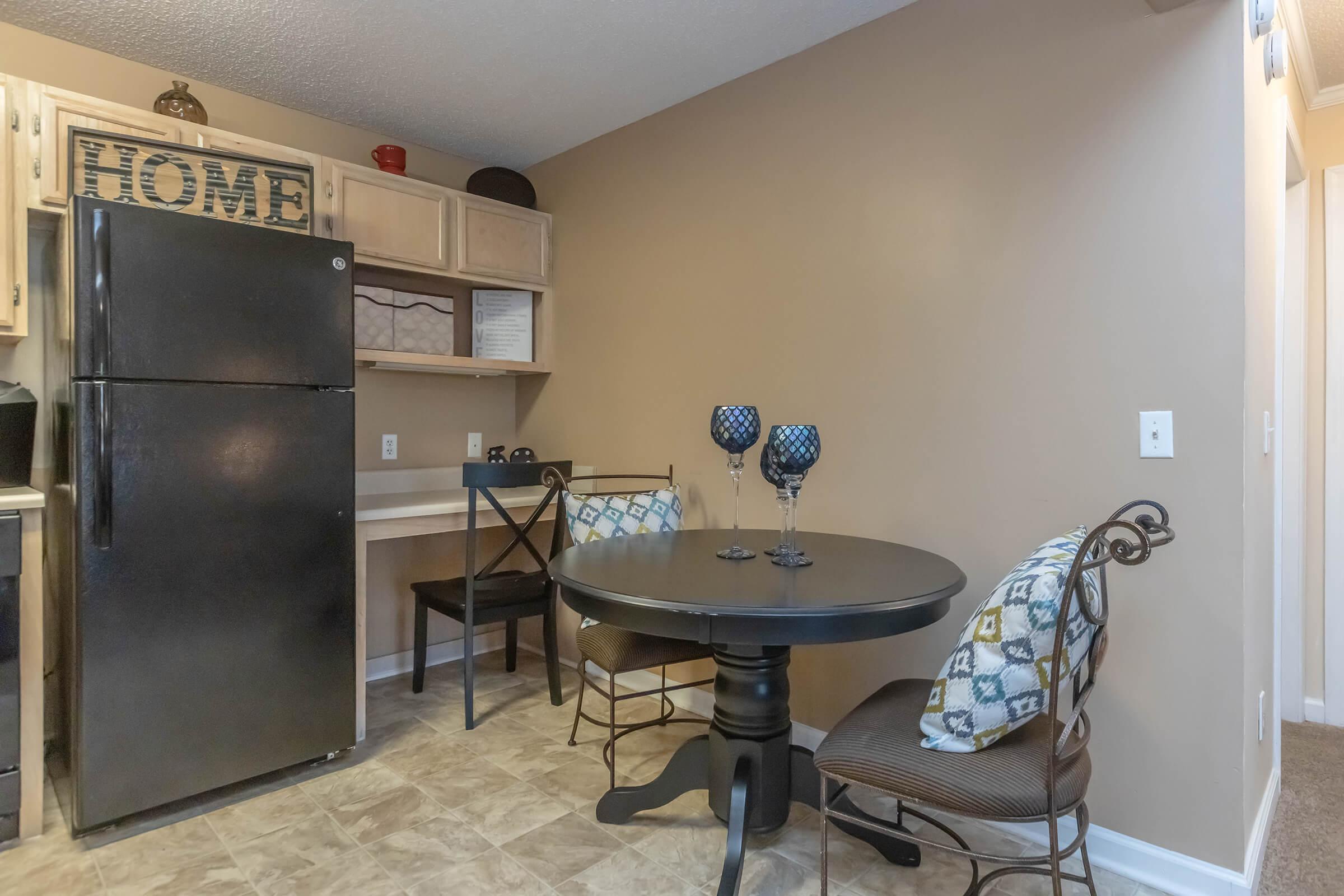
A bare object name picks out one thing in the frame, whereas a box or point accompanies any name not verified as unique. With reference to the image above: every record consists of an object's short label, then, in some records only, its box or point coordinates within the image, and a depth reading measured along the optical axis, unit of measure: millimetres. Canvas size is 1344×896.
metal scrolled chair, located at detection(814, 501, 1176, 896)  1235
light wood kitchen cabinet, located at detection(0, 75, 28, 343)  2064
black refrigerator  1890
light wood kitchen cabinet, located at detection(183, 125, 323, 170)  2416
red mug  2949
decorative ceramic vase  2434
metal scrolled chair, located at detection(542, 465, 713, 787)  2059
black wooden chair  2625
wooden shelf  2891
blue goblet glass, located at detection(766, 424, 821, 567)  1771
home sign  2150
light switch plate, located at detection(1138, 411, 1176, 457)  1719
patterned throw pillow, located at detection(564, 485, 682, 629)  2473
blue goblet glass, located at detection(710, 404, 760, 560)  1960
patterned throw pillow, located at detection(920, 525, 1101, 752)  1289
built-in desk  2508
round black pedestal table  1396
